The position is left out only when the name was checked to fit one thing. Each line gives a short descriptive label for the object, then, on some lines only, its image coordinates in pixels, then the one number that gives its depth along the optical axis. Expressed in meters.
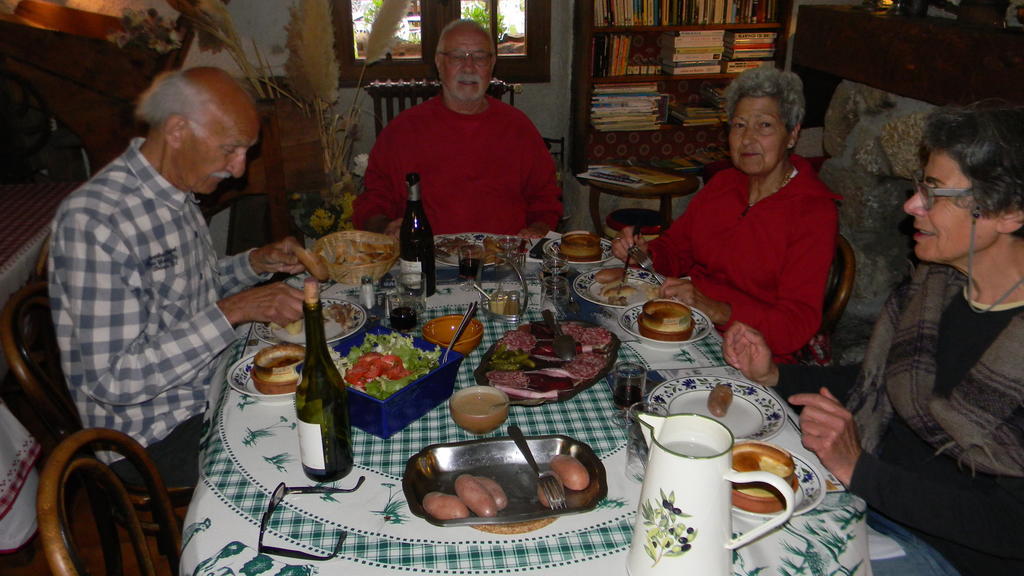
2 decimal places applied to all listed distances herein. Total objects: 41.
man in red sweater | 3.19
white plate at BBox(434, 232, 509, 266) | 2.51
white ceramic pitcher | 1.01
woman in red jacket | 2.19
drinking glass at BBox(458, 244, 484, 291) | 2.31
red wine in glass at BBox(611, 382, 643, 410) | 1.62
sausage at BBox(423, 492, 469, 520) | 1.23
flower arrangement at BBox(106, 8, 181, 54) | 3.55
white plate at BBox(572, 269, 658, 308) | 2.23
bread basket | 2.25
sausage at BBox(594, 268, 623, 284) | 2.33
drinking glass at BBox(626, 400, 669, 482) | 1.36
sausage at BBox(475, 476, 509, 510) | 1.25
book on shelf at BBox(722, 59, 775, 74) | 4.94
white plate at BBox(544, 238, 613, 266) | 2.52
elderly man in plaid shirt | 1.71
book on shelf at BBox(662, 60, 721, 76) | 4.93
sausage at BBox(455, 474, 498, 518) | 1.23
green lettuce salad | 1.52
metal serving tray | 1.30
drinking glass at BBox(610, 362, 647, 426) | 1.61
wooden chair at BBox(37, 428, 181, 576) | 1.13
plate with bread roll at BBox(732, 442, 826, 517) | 1.25
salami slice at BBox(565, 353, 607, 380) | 1.72
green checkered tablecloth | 1.18
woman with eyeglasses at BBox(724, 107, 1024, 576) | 1.41
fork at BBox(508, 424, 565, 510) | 1.27
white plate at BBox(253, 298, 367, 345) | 1.94
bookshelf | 4.73
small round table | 4.34
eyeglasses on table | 1.18
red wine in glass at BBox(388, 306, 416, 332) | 1.98
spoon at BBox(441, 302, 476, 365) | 1.75
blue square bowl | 1.47
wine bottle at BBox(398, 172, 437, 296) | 2.26
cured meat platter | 1.66
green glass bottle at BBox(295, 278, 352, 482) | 1.33
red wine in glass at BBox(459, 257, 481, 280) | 2.32
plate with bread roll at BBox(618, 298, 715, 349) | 1.91
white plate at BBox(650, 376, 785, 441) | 1.57
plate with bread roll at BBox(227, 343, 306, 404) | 1.62
